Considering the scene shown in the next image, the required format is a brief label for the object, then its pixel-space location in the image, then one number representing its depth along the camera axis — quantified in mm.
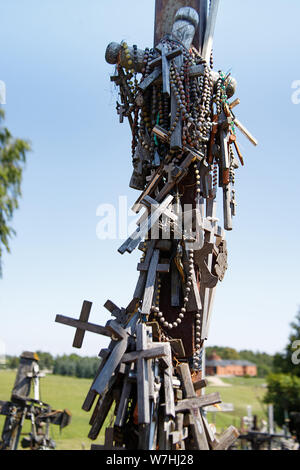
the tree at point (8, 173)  9453
